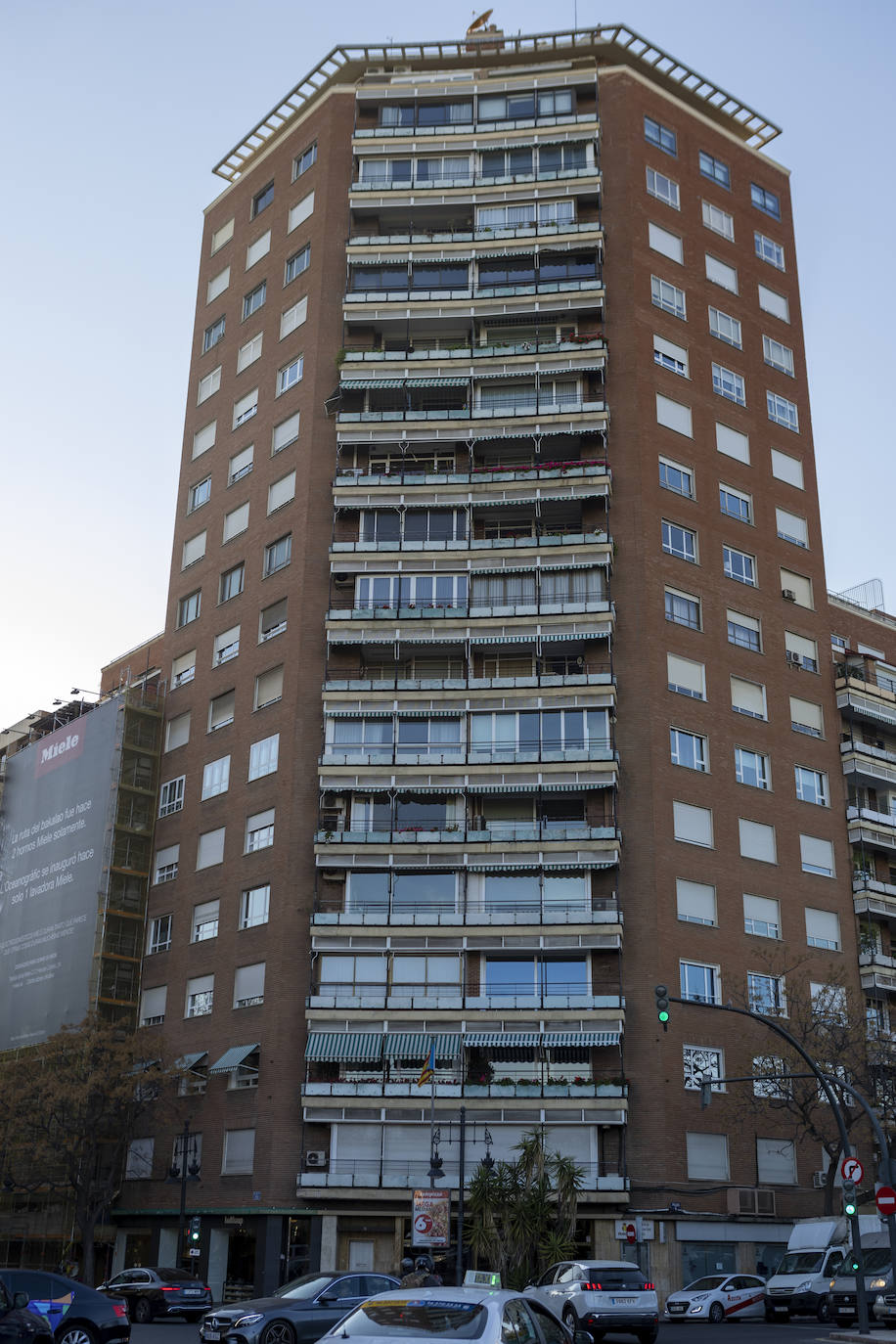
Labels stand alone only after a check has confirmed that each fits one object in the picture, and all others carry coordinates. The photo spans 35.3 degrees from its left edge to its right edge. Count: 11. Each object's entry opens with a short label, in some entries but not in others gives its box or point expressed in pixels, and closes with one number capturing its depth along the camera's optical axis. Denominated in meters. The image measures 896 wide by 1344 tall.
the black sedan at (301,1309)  20.92
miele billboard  53.38
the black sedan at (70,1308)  19.69
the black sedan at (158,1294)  35.23
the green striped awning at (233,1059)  44.72
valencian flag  41.12
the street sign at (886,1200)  24.97
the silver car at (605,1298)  25.77
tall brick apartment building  43.50
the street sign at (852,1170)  25.81
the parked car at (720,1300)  36.16
